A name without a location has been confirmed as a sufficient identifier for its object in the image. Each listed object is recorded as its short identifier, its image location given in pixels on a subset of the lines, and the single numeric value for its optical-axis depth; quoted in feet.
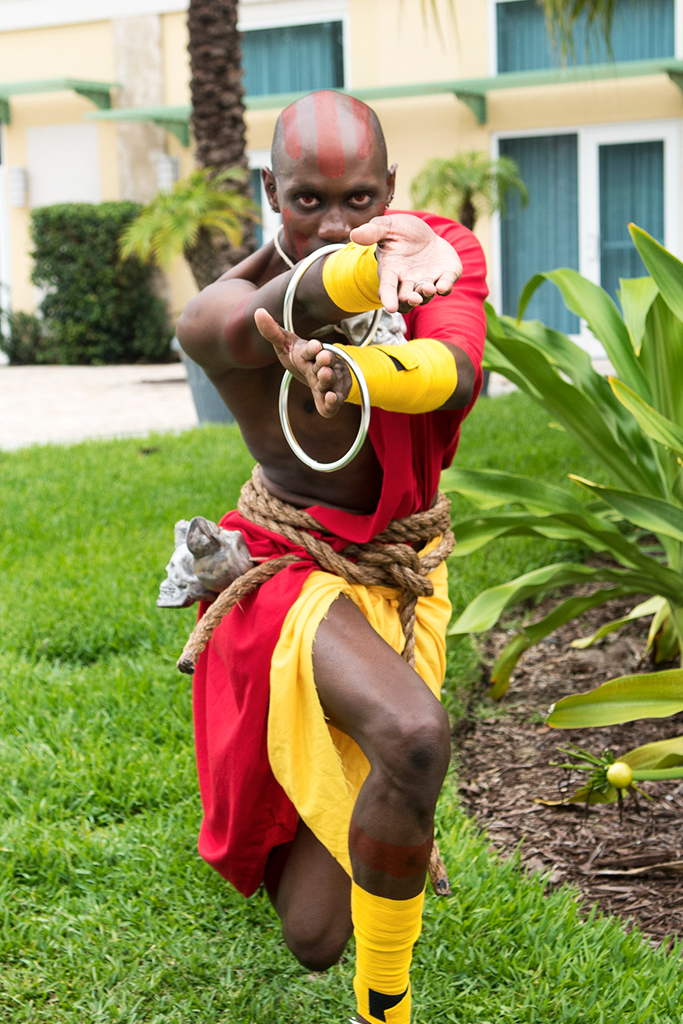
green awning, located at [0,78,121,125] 47.03
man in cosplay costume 5.23
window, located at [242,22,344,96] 45.01
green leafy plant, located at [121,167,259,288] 26.27
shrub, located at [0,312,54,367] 51.03
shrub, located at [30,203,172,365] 48.06
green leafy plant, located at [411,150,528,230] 32.14
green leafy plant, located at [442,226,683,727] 9.75
